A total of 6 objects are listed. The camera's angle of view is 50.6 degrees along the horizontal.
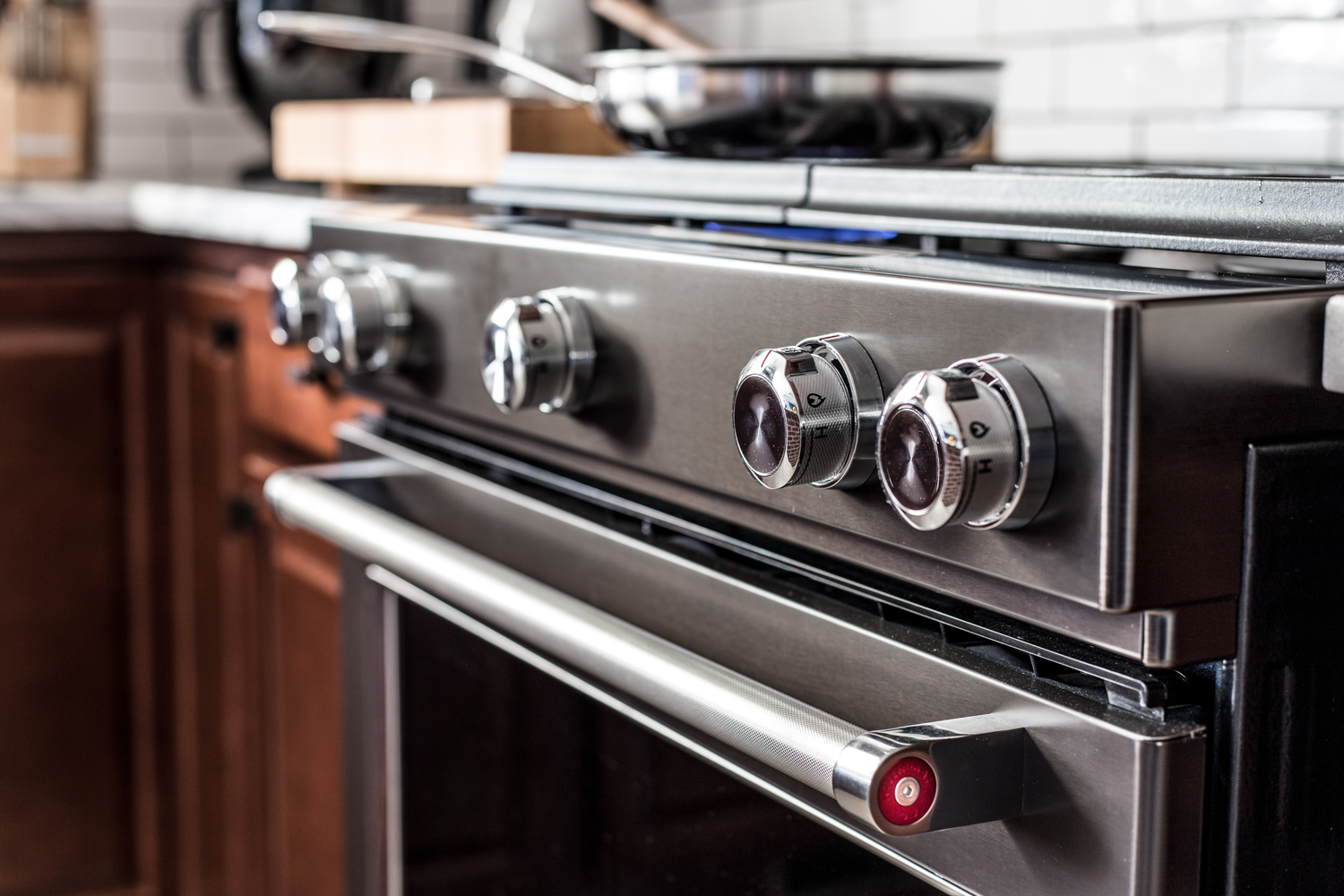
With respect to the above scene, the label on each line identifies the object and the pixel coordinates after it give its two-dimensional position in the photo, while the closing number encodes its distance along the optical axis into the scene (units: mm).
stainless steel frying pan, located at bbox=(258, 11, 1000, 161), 763
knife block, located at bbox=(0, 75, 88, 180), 1883
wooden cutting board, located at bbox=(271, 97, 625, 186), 979
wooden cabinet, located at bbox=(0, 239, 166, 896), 1534
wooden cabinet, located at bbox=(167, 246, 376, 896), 1152
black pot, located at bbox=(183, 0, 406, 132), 1674
